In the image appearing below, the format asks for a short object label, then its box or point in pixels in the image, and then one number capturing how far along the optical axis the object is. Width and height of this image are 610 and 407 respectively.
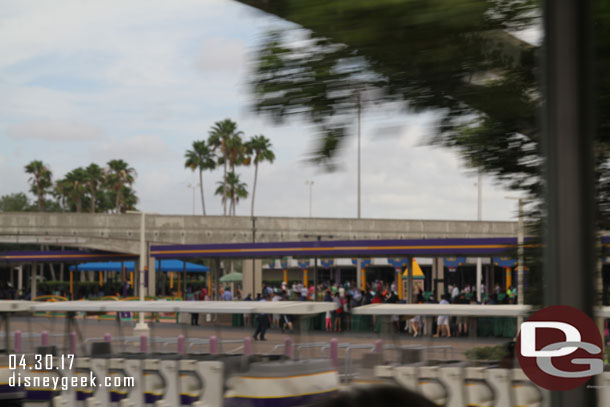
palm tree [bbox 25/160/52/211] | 97.44
